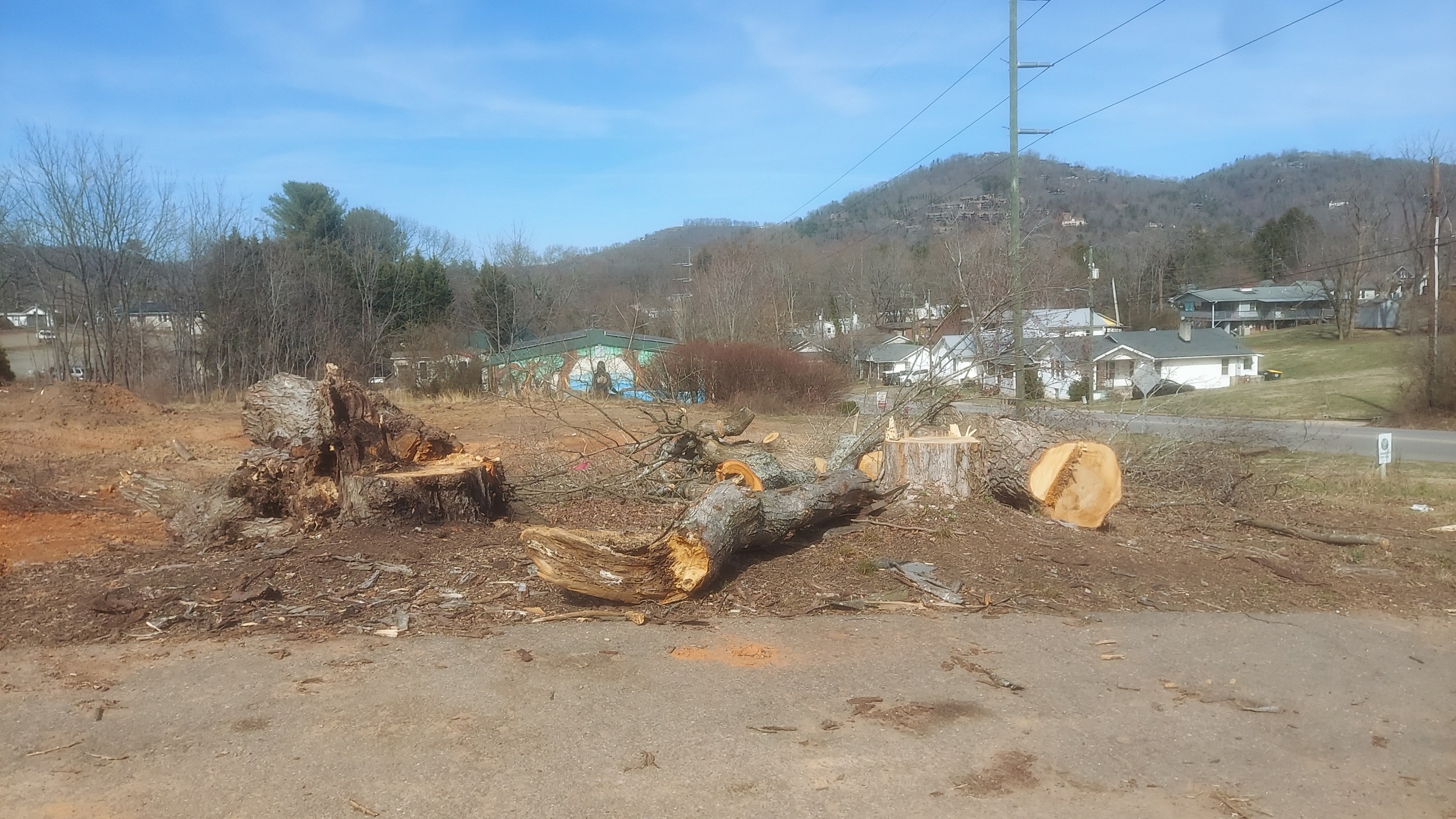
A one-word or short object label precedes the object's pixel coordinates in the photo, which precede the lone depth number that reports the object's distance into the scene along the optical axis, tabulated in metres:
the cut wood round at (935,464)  8.22
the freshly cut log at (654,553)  5.92
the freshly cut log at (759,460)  8.91
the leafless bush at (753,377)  28.78
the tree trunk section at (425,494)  7.67
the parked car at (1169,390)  45.00
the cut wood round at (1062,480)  8.36
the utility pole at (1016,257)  16.75
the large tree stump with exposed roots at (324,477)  7.70
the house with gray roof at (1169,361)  47.03
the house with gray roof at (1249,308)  80.88
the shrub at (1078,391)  39.34
